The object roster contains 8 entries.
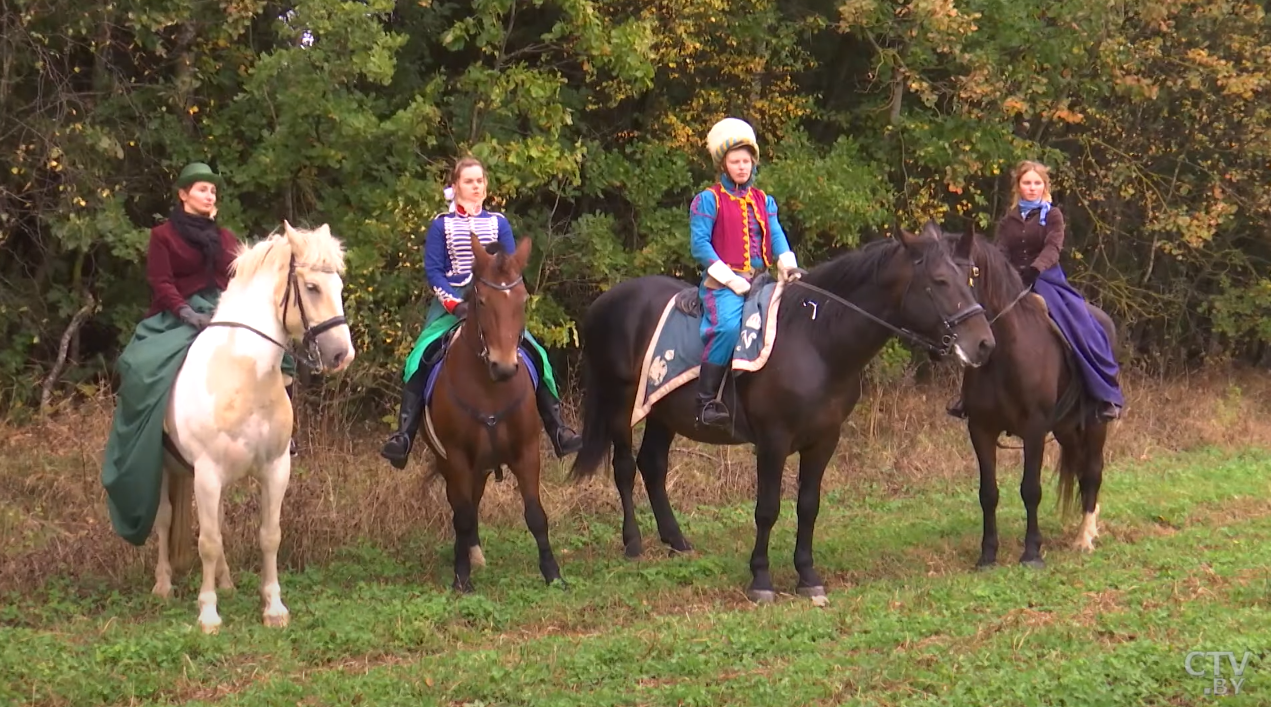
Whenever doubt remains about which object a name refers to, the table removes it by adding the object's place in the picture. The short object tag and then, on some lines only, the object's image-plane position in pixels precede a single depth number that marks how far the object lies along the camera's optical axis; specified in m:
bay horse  6.61
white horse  6.18
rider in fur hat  7.24
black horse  6.60
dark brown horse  7.73
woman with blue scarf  8.34
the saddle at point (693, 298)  7.36
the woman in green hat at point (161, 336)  6.54
